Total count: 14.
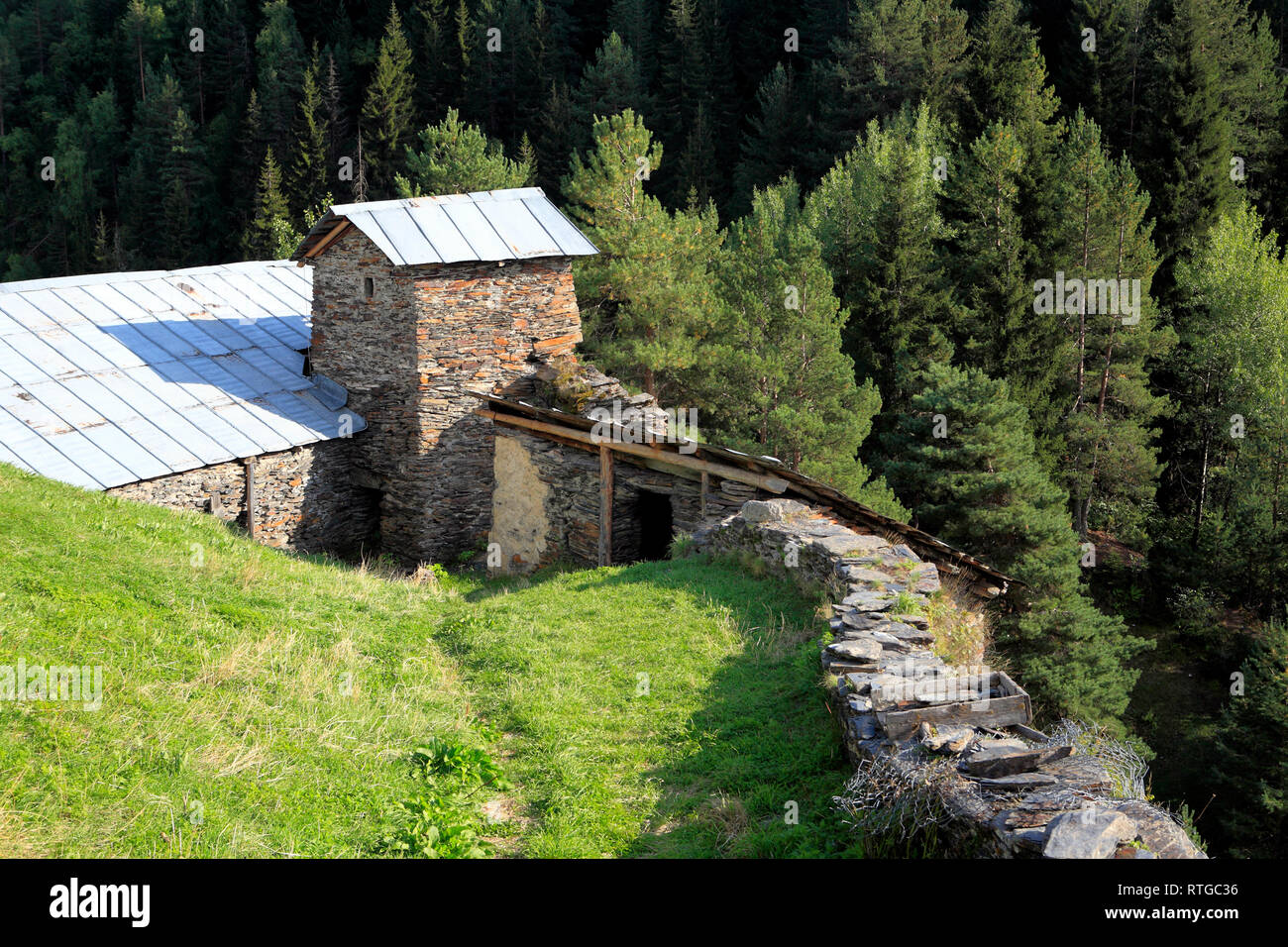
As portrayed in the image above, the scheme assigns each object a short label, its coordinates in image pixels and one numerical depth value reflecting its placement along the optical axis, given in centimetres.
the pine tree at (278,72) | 5569
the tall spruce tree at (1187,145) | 3438
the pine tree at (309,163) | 5134
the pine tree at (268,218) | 4759
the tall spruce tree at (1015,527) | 2009
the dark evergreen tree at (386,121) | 5131
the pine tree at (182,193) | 5569
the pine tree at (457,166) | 3294
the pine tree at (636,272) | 2759
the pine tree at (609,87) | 4944
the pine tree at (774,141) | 4681
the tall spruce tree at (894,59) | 4175
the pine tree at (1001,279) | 2888
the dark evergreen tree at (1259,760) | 1972
